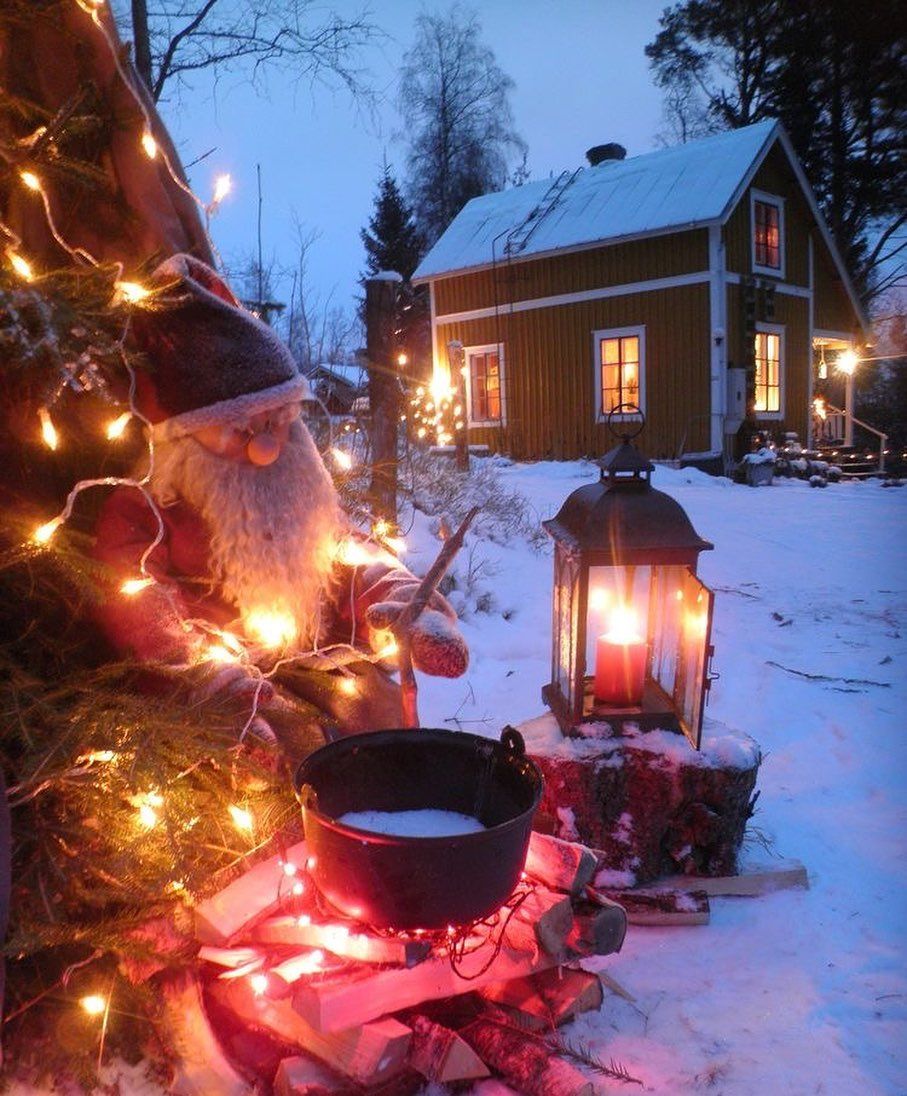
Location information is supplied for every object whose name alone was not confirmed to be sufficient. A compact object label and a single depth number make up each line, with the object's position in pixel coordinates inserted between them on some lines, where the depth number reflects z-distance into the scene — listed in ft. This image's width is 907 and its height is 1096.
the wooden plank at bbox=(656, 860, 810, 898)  8.64
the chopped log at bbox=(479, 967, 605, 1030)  6.63
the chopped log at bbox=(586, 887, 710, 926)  8.26
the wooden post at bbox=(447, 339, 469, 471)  35.45
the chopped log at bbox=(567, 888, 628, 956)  6.72
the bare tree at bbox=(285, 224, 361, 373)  26.23
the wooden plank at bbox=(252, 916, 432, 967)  6.06
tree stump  8.64
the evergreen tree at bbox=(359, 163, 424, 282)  89.71
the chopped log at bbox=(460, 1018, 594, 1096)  5.82
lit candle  8.98
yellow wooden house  45.98
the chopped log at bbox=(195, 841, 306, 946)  6.48
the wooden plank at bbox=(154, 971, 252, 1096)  5.98
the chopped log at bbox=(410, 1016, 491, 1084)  6.00
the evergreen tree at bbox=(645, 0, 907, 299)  66.59
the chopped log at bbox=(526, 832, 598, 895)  6.86
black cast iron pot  5.58
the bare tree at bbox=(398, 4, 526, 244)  84.99
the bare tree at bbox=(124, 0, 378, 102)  26.58
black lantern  8.36
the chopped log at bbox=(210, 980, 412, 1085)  5.82
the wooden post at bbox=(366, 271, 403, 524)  18.29
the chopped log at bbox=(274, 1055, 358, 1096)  5.78
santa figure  7.53
